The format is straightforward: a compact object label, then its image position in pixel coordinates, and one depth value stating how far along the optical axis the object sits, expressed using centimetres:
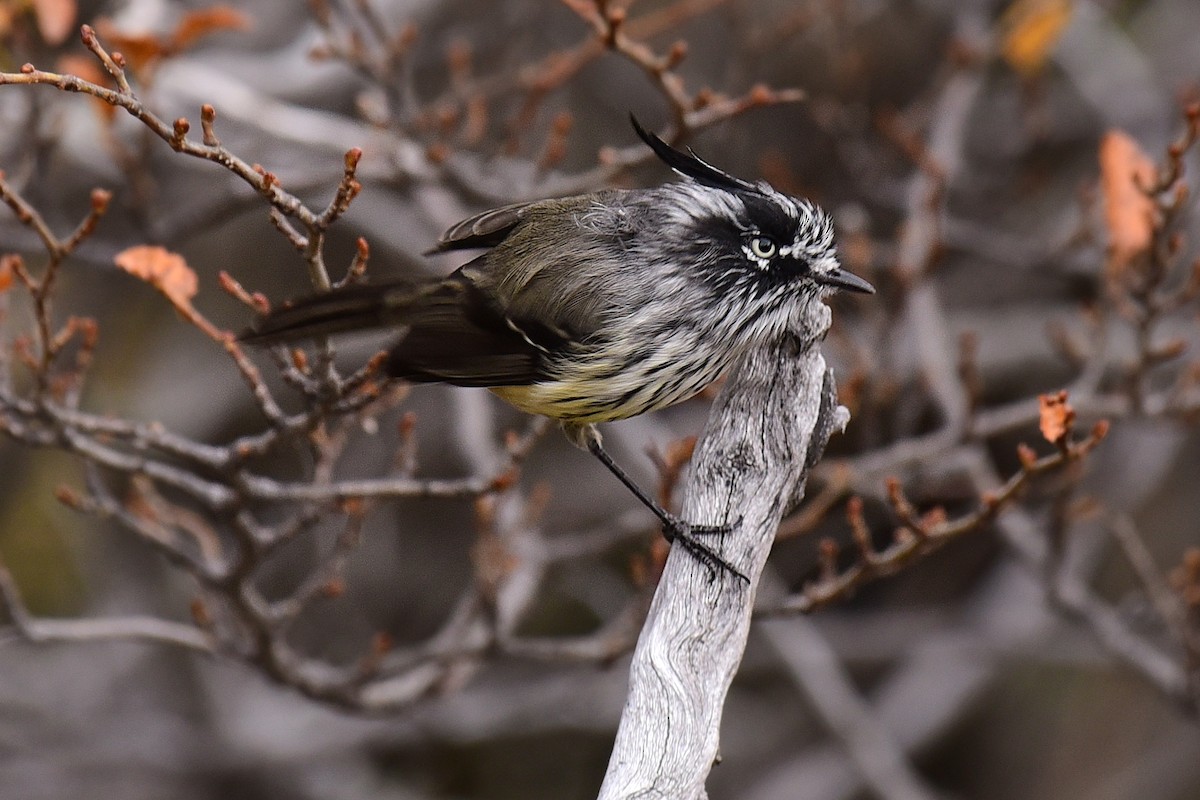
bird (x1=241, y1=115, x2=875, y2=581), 626
